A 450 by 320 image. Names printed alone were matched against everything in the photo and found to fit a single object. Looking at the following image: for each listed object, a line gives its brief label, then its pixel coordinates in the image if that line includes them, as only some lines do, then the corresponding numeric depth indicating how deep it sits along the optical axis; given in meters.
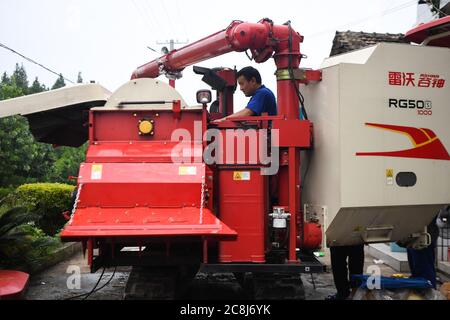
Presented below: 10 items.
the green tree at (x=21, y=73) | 79.88
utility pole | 31.75
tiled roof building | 14.53
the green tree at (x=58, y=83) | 64.80
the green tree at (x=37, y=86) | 63.62
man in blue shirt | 5.39
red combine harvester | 4.58
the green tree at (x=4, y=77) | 63.91
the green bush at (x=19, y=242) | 6.52
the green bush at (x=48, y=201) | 9.95
